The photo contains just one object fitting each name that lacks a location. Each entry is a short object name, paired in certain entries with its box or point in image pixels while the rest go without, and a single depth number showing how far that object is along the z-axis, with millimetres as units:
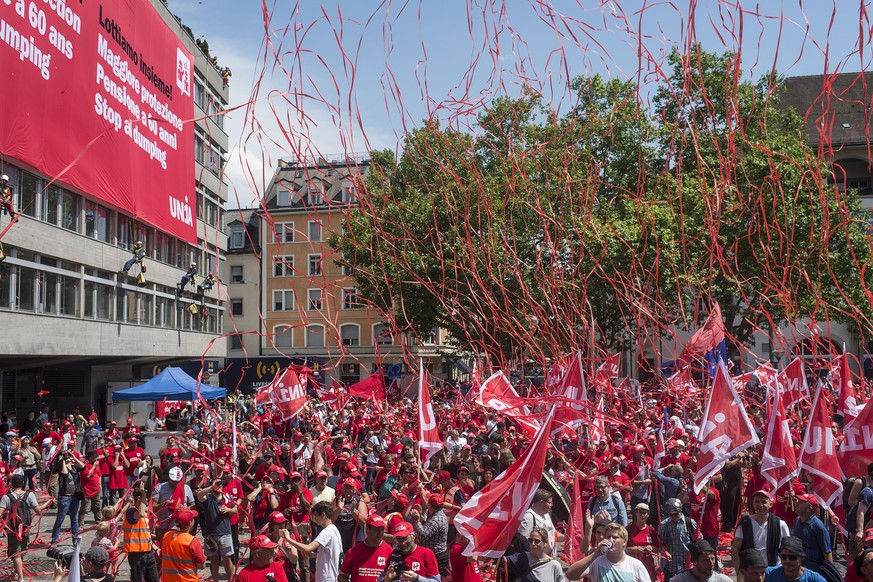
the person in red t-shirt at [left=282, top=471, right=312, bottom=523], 9969
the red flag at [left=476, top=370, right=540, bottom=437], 15098
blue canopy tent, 25531
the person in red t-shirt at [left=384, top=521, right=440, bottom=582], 6887
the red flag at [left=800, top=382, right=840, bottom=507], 8969
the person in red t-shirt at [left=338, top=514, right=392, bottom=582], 7152
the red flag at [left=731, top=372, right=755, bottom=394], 19028
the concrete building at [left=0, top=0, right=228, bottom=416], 26031
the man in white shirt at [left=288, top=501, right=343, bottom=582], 7766
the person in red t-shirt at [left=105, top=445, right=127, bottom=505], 14781
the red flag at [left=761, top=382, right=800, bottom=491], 9188
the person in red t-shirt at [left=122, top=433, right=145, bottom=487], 14977
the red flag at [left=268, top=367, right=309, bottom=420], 17594
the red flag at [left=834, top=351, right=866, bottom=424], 11500
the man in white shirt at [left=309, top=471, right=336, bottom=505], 10082
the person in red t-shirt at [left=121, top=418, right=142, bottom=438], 17344
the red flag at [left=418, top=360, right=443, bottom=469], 12109
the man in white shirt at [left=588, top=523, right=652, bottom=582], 6496
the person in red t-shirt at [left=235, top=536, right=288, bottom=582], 6762
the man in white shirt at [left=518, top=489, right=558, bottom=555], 8141
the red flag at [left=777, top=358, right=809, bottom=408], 15712
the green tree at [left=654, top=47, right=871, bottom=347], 32156
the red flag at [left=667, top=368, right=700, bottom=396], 21094
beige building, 59250
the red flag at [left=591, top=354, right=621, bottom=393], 16302
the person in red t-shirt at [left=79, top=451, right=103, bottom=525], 13383
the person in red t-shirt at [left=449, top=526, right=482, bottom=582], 7453
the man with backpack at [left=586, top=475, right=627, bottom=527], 9531
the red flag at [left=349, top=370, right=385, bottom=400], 25484
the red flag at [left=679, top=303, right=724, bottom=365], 18920
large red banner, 23266
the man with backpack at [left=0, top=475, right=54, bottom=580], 11227
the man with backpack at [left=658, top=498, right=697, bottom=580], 8891
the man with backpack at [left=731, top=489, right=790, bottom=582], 8008
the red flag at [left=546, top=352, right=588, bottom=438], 13312
